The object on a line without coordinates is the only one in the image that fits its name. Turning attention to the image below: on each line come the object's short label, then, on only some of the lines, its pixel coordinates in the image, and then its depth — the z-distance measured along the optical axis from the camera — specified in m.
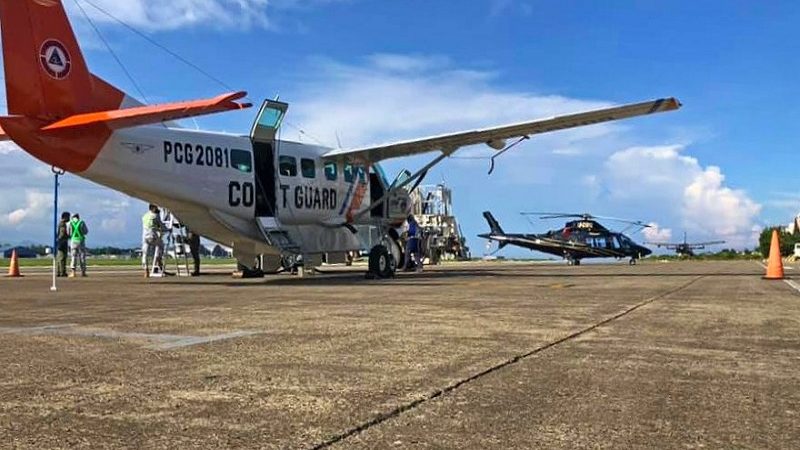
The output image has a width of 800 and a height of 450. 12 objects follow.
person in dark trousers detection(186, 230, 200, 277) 20.41
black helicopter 39.50
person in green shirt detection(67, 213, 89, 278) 20.09
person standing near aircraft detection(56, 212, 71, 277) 20.56
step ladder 19.61
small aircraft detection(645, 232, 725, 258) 68.68
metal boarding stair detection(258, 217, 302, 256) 16.08
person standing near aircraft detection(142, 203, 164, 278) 19.20
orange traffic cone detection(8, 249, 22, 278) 19.50
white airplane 12.38
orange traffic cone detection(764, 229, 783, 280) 16.62
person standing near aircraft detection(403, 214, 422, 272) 22.45
